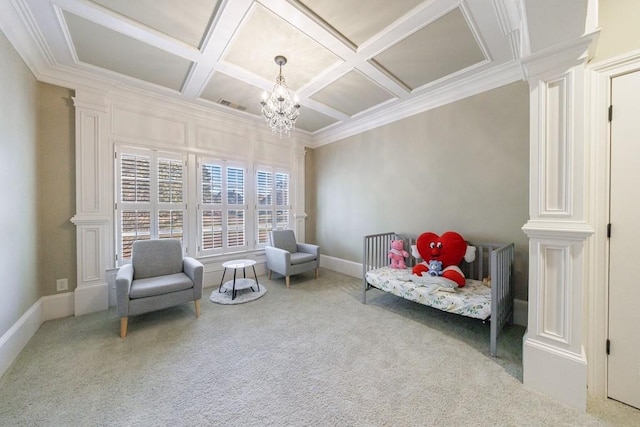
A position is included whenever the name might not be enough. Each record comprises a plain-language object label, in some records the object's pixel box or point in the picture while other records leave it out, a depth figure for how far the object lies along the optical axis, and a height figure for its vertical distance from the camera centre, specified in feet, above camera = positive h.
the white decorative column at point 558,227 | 4.85 -0.35
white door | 4.82 -0.69
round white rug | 10.28 -3.89
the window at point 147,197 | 10.30 +0.70
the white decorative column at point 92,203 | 9.25 +0.36
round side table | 10.81 -3.69
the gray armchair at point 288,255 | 12.32 -2.48
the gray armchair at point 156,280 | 7.62 -2.56
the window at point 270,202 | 14.64 +0.63
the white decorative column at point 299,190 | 16.08 +1.50
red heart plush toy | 9.23 -1.62
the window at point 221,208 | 12.52 +0.21
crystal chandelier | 8.30 +3.83
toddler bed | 6.81 -2.72
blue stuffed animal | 8.97 -2.22
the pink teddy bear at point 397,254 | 10.83 -2.02
